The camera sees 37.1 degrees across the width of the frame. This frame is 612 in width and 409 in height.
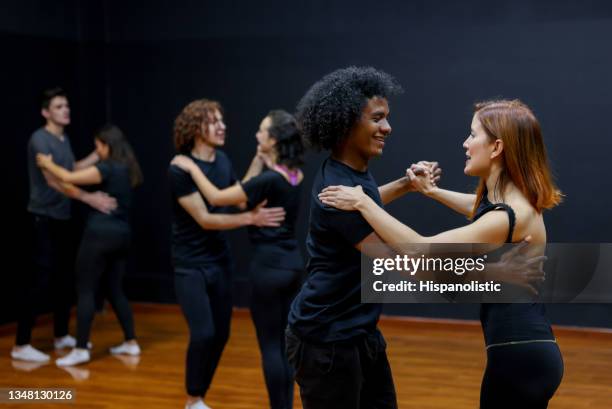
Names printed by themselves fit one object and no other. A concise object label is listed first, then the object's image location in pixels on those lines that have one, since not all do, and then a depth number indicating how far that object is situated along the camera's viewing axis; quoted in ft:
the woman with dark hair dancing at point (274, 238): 13.38
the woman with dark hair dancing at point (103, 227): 18.56
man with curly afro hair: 8.93
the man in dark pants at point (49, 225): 19.15
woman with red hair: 8.78
